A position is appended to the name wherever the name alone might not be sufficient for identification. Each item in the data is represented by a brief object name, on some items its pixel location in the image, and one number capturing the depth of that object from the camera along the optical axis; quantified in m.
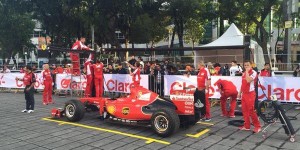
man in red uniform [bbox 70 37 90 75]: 8.25
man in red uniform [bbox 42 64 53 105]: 9.53
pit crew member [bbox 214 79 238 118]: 7.11
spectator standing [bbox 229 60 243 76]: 9.51
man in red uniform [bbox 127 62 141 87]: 9.19
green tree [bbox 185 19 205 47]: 24.31
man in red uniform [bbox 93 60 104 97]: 8.82
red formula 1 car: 5.46
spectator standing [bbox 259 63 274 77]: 8.68
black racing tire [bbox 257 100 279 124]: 5.24
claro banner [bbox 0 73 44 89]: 12.84
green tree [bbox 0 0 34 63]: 26.09
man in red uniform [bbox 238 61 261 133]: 5.64
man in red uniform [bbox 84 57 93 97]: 8.80
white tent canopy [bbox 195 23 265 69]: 14.35
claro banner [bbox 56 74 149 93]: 10.64
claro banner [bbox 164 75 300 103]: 8.21
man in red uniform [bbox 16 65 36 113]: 8.05
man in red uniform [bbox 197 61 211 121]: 6.83
